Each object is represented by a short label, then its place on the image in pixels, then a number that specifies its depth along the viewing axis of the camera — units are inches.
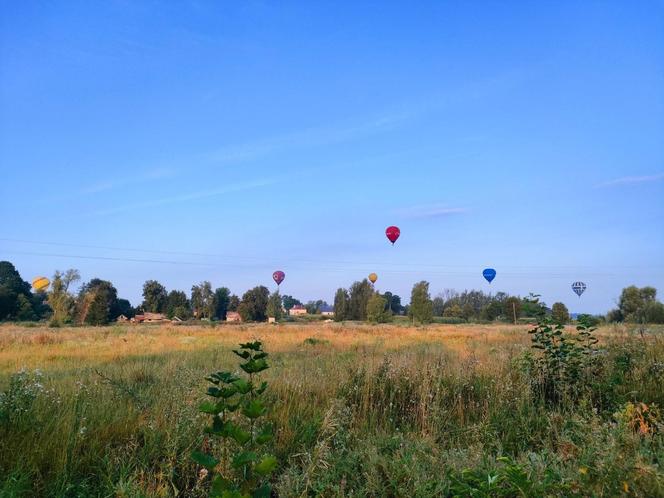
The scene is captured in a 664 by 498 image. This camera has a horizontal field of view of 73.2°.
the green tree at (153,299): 3668.8
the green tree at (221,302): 3895.2
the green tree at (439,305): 4607.8
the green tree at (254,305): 3211.1
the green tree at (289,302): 5947.3
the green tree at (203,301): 3725.4
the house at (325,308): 6711.6
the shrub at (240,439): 87.0
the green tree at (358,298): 3489.2
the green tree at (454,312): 3432.6
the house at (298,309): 6171.3
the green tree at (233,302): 4239.7
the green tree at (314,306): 5726.4
